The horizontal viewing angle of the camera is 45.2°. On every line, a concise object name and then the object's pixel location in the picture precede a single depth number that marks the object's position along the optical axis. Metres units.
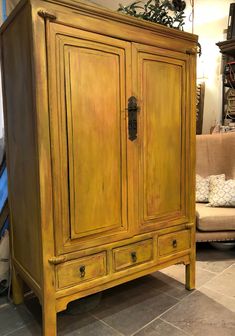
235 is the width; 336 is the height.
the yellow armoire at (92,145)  1.38
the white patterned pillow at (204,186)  2.97
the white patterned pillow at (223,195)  2.72
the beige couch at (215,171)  2.56
